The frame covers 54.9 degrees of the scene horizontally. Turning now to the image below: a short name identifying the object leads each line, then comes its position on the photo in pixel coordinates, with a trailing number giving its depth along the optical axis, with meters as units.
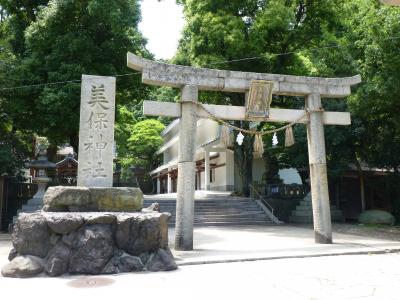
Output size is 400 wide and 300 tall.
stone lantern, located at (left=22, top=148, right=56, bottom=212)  19.44
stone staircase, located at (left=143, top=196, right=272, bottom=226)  19.53
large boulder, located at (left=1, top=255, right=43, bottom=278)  7.31
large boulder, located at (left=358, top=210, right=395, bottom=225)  19.56
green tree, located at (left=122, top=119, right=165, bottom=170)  42.19
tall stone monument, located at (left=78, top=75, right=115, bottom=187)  9.23
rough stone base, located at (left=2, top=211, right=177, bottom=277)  7.52
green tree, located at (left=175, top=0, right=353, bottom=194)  20.50
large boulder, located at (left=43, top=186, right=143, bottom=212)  8.52
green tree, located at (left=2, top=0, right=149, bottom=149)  19.50
